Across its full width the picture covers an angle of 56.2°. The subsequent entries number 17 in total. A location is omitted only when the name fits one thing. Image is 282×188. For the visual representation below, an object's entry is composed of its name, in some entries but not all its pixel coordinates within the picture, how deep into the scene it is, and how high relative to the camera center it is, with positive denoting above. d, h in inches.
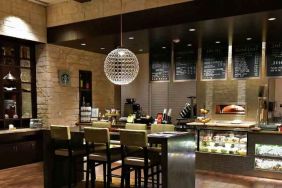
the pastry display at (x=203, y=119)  209.7 -23.1
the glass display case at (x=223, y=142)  196.1 -39.1
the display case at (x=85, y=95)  273.9 -4.8
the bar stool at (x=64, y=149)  157.5 -35.7
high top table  120.9 -32.9
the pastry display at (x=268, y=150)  185.2 -41.8
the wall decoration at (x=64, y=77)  253.7 +12.6
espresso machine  310.2 -19.3
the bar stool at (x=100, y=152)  144.1 -36.6
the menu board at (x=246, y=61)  209.2 +24.4
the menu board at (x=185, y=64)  237.3 +24.3
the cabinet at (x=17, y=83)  228.7 +6.9
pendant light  152.3 +14.4
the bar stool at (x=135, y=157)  131.6 -35.7
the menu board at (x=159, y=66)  249.8 +24.0
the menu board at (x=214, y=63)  222.2 +24.1
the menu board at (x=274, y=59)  201.0 +24.6
